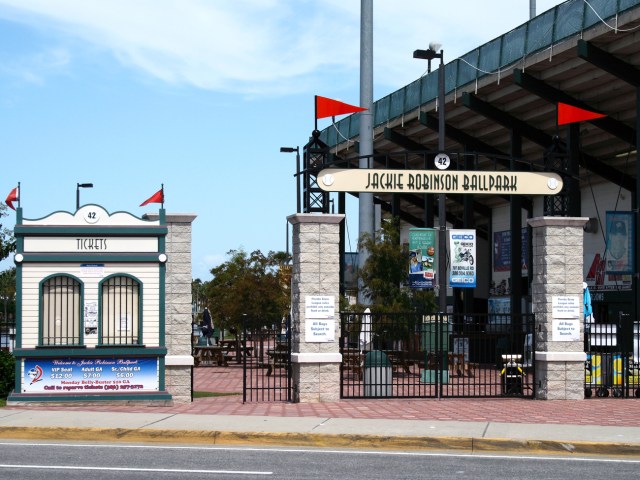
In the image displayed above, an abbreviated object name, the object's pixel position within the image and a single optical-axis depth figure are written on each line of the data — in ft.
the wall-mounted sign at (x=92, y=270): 59.00
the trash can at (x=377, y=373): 66.36
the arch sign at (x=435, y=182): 65.72
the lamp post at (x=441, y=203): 93.71
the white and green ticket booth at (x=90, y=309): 58.59
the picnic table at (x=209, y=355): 112.27
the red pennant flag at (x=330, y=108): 67.87
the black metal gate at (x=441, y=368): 66.33
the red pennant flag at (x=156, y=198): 66.02
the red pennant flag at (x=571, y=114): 76.59
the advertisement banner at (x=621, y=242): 119.09
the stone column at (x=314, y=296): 63.57
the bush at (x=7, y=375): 63.05
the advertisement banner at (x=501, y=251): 187.11
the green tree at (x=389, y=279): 96.07
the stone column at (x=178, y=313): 61.21
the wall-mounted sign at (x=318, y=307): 63.98
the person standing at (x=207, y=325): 141.49
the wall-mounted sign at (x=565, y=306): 67.10
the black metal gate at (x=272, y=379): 63.16
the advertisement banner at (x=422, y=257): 98.37
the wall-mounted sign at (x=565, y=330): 66.95
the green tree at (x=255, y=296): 148.05
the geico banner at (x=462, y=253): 102.99
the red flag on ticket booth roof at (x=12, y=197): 76.89
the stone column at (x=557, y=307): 66.64
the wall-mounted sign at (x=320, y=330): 63.82
